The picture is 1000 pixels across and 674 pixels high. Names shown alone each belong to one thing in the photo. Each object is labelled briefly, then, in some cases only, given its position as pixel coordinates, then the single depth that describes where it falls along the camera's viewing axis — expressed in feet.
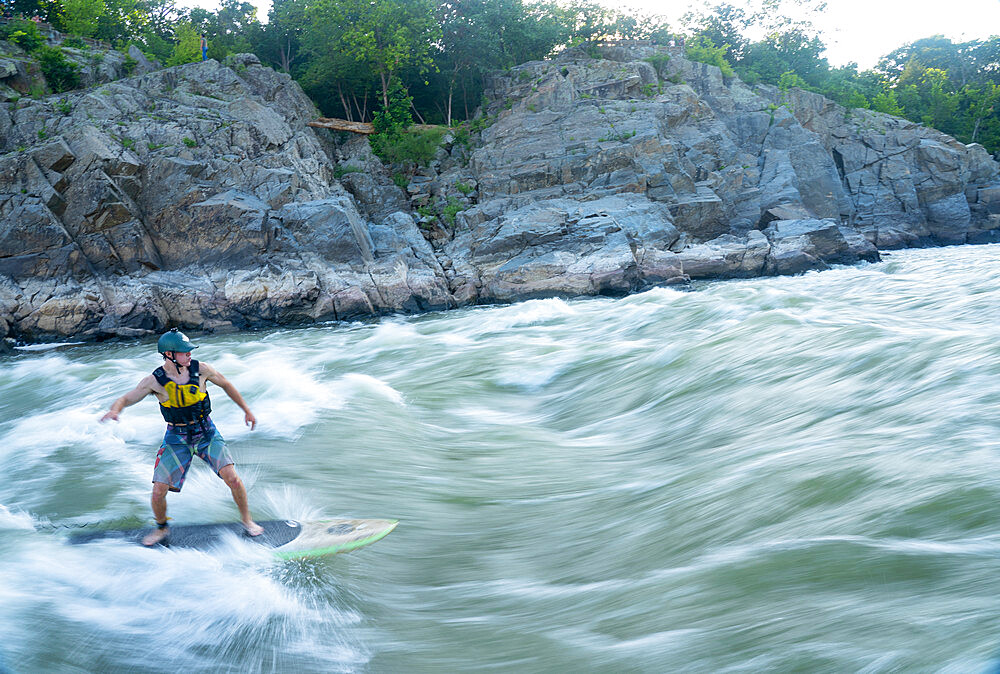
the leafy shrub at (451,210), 82.74
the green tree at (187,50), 95.45
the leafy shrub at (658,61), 109.19
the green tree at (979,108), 143.74
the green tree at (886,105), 138.00
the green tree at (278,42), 120.06
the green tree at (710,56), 120.88
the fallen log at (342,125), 93.98
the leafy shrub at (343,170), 89.30
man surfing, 13.93
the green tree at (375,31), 99.14
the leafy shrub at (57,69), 73.87
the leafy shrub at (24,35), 77.87
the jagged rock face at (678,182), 70.23
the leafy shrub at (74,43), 83.76
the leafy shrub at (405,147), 95.45
